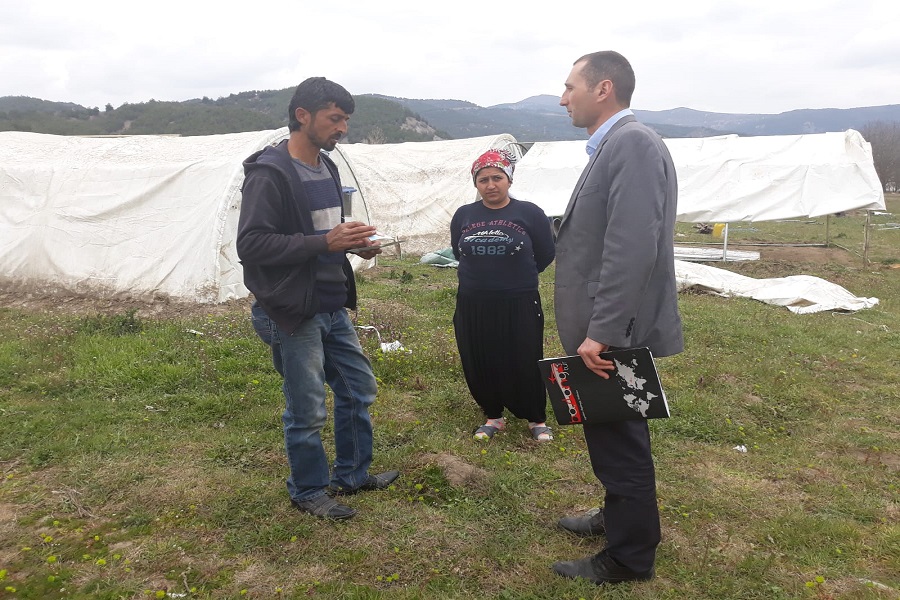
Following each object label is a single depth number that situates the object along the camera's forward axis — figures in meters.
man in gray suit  2.35
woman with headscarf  4.13
